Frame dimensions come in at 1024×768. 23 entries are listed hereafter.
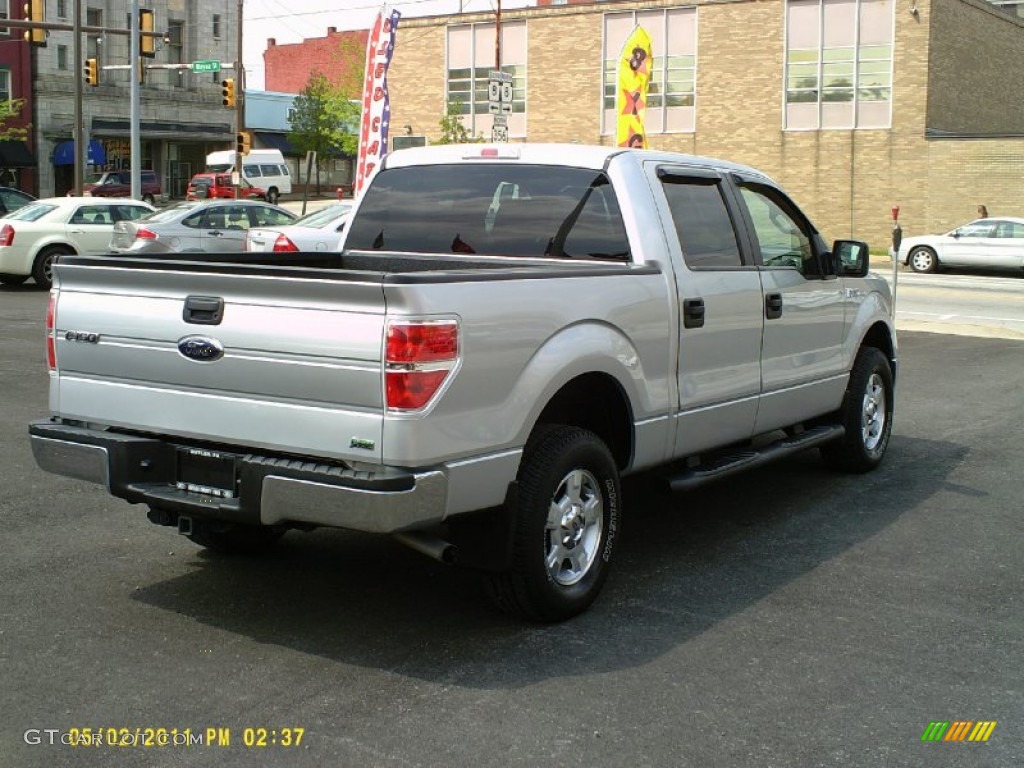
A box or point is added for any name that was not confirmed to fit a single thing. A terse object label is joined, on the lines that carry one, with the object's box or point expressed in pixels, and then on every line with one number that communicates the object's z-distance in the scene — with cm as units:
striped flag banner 2181
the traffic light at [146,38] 3111
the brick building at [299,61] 9056
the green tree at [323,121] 6328
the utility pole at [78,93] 3334
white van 6106
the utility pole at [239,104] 4159
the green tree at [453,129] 4156
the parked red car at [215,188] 5493
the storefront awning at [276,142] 7462
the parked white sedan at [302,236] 1845
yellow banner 2333
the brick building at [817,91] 4066
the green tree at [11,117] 4953
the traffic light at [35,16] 2719
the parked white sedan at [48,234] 2150
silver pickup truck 462
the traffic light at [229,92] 3603
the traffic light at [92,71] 3419
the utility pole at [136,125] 3375
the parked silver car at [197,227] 2114
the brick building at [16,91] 5516
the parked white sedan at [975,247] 3098
